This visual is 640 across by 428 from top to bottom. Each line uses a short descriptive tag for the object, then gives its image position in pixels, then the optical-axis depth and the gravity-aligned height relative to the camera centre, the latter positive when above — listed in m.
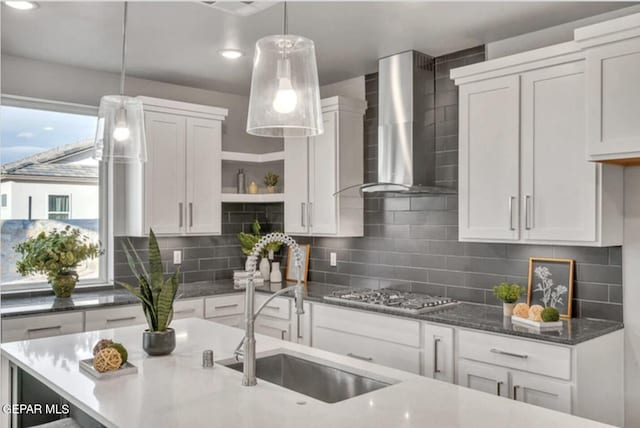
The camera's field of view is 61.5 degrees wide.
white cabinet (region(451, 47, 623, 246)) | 2.85 +0.35
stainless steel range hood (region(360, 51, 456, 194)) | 3.72 +0.68
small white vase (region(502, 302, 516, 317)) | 3.13 -0.52
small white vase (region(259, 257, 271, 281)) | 4.84 -0.45
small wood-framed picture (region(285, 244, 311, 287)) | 4.76 -0.41
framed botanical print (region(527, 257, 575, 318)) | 3.13 -0.37
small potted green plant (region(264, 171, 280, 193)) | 4.86 +0.34
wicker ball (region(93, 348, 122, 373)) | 2.03 -0.54
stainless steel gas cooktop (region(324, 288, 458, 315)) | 3.34 -0.54
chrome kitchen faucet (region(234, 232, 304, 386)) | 1.95 -0.33
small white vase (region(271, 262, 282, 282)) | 4.74 -0.48
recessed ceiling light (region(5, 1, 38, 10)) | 2.86 +1.15
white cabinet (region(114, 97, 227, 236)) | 4.14 +0.33
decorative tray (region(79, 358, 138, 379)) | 2.02 -0.58
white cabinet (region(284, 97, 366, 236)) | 4.17 +0.36
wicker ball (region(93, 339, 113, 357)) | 2.11 -0.50
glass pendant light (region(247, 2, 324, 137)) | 1.82 +0.46
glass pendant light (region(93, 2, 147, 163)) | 2.64 +0.44
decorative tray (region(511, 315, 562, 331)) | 2.79 -0.55
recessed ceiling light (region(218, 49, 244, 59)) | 3.73 +1.17
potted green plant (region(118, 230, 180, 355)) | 2.32 -0.37
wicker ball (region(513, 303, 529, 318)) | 2.95 -0.50
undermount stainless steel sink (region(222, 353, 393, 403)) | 2.06 -0.65
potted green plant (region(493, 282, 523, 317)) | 3.11 -0.43
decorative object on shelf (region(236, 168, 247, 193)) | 4.95 +0.34
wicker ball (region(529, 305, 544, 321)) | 2.84 -0.49
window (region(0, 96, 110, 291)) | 3.84 +0.29
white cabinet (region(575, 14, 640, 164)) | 2.55 +0.65
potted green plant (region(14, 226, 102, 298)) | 3.64 -0.27
